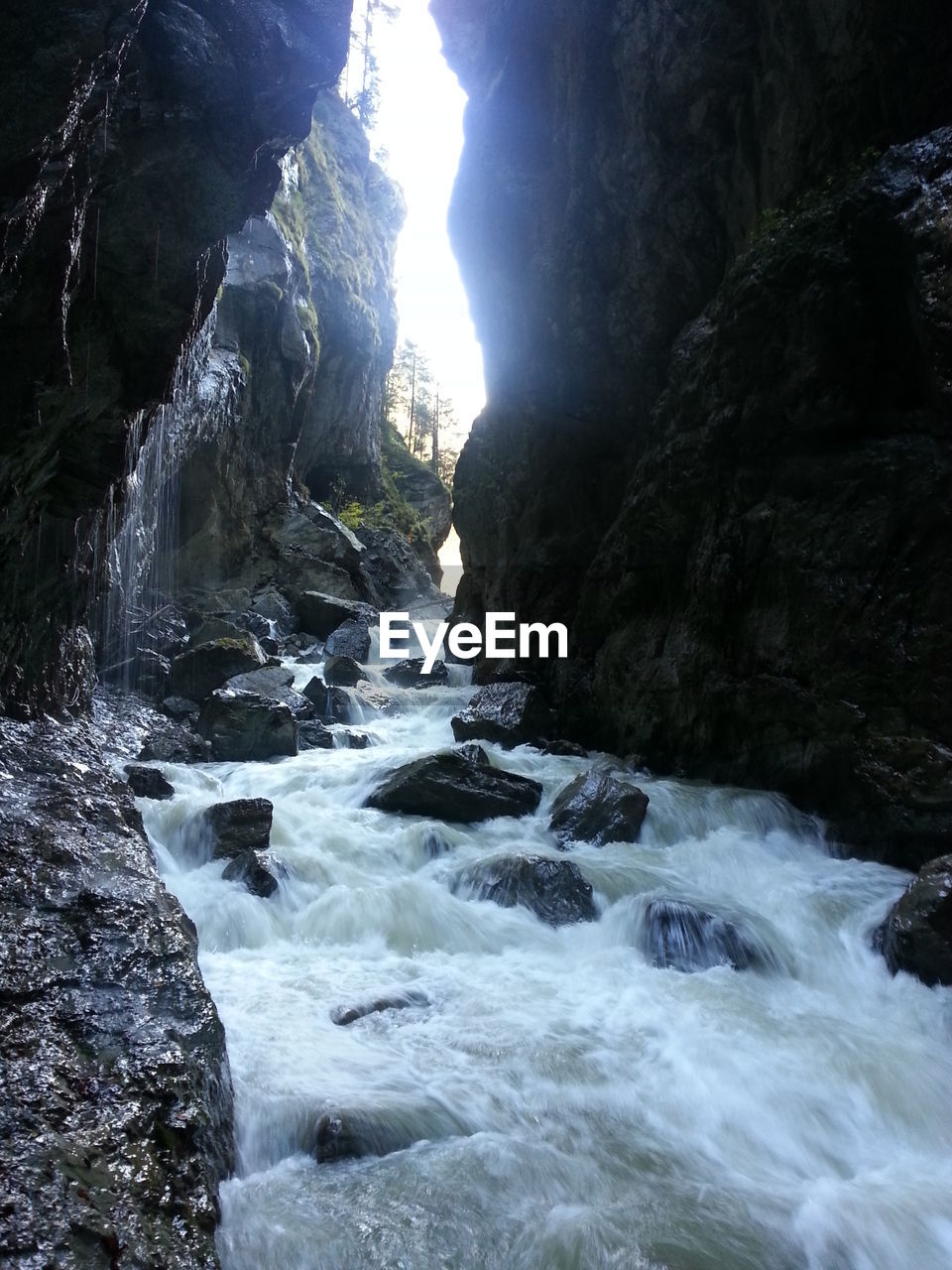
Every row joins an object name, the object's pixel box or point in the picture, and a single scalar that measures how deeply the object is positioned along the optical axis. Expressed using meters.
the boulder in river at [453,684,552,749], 13.28
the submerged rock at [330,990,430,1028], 5.22
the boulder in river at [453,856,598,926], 7.03
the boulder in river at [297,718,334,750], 12.83
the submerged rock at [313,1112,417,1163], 3.89
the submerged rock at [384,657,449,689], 18.59
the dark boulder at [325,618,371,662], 21.08
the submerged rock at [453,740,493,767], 10.59
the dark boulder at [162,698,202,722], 13.42
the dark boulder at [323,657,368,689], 16.98
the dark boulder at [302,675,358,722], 15.13
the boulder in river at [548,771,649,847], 8.93
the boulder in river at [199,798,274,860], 7.77
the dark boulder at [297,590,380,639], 23.33
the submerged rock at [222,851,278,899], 7.07
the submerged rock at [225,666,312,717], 14.06
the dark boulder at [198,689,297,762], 11.69
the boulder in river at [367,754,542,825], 9.40
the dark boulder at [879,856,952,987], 5.78
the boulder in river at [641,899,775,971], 6.38
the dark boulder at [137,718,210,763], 11.20
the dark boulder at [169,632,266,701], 14.46
